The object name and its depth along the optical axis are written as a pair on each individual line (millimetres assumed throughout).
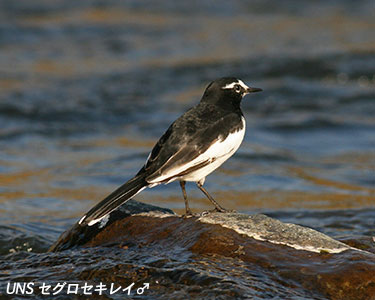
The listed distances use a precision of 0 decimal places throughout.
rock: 10148
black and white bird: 11781
